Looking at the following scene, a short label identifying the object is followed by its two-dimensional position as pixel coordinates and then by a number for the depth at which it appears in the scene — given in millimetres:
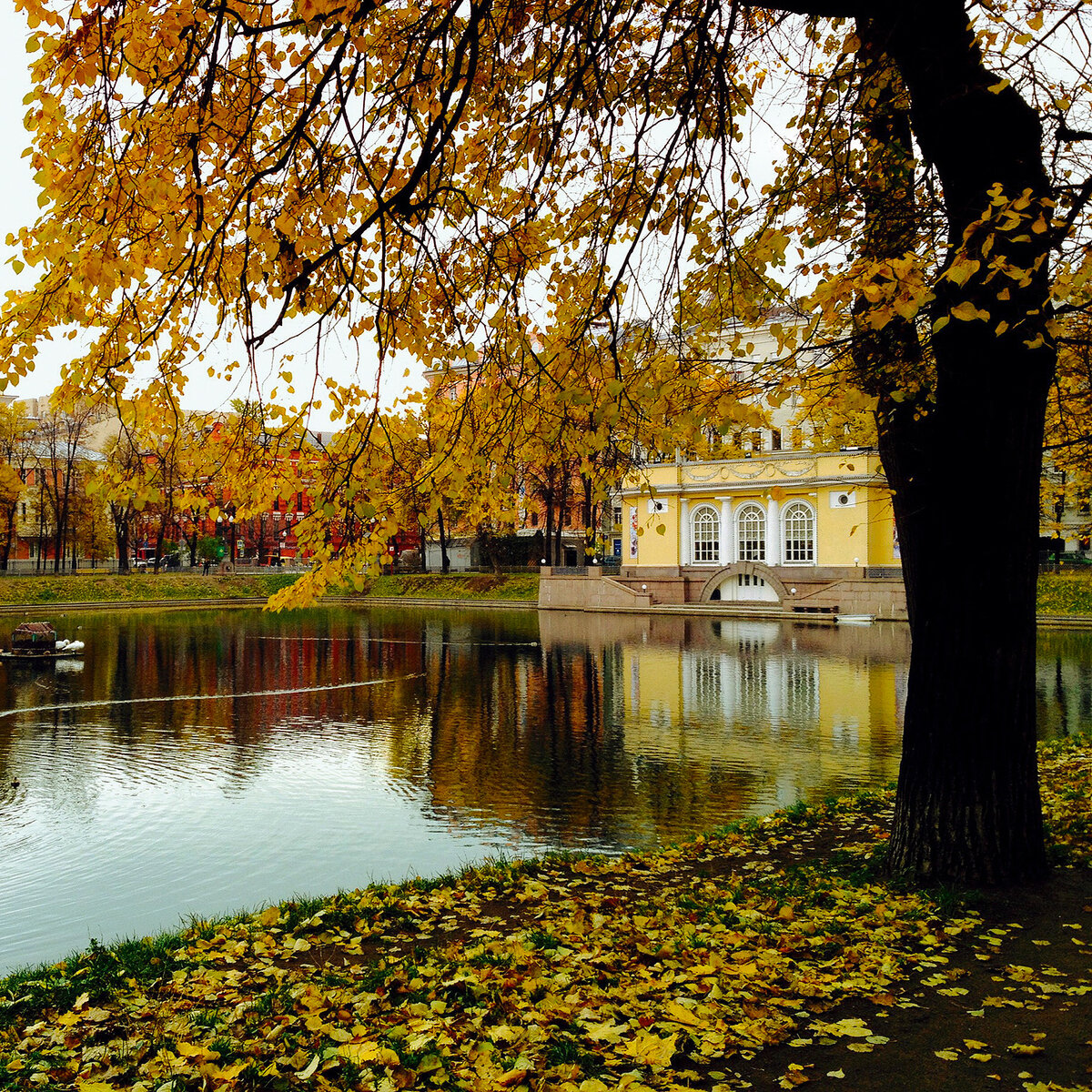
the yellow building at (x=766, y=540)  43250
